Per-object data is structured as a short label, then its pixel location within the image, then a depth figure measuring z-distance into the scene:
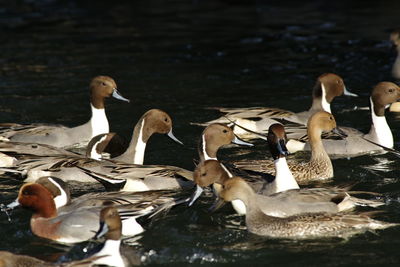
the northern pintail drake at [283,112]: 23.69
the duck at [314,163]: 20.27
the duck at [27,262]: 14.38
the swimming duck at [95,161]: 19.48
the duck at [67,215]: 16.53
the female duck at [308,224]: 16.39
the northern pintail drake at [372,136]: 22.23
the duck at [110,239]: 14.79
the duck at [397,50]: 28.34
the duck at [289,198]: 17.20
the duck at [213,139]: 19.41
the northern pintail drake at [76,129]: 23.33
